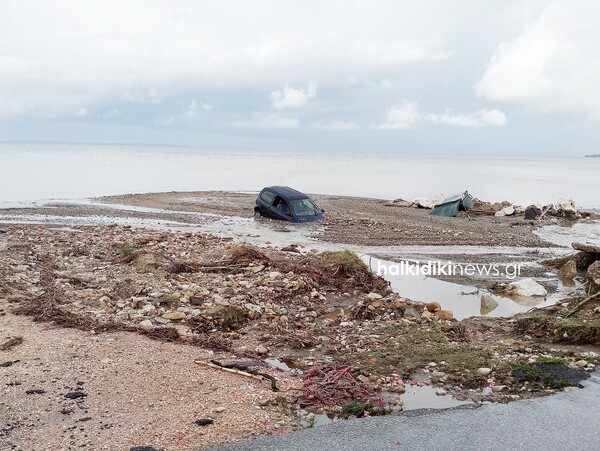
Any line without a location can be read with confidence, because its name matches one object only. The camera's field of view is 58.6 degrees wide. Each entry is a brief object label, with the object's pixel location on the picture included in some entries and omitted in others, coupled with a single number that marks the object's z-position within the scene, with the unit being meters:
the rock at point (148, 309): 9.88
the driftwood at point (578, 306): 10.63
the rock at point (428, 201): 33.13
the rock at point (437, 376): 7.55
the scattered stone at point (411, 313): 10.59
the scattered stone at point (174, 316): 9.62
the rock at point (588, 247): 15.43
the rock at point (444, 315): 10.61
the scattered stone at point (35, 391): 6.20
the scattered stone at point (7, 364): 6.92
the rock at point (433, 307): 10.98
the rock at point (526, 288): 13.22
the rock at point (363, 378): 7.34
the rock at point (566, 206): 31.67
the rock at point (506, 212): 31.19
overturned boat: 30.41
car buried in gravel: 24.34
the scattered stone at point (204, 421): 5.81
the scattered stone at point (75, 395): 6.19
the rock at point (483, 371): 7.64
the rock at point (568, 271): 15.13
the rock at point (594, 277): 12.33
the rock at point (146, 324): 8.92
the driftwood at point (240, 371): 7.09
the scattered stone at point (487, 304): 11.89
